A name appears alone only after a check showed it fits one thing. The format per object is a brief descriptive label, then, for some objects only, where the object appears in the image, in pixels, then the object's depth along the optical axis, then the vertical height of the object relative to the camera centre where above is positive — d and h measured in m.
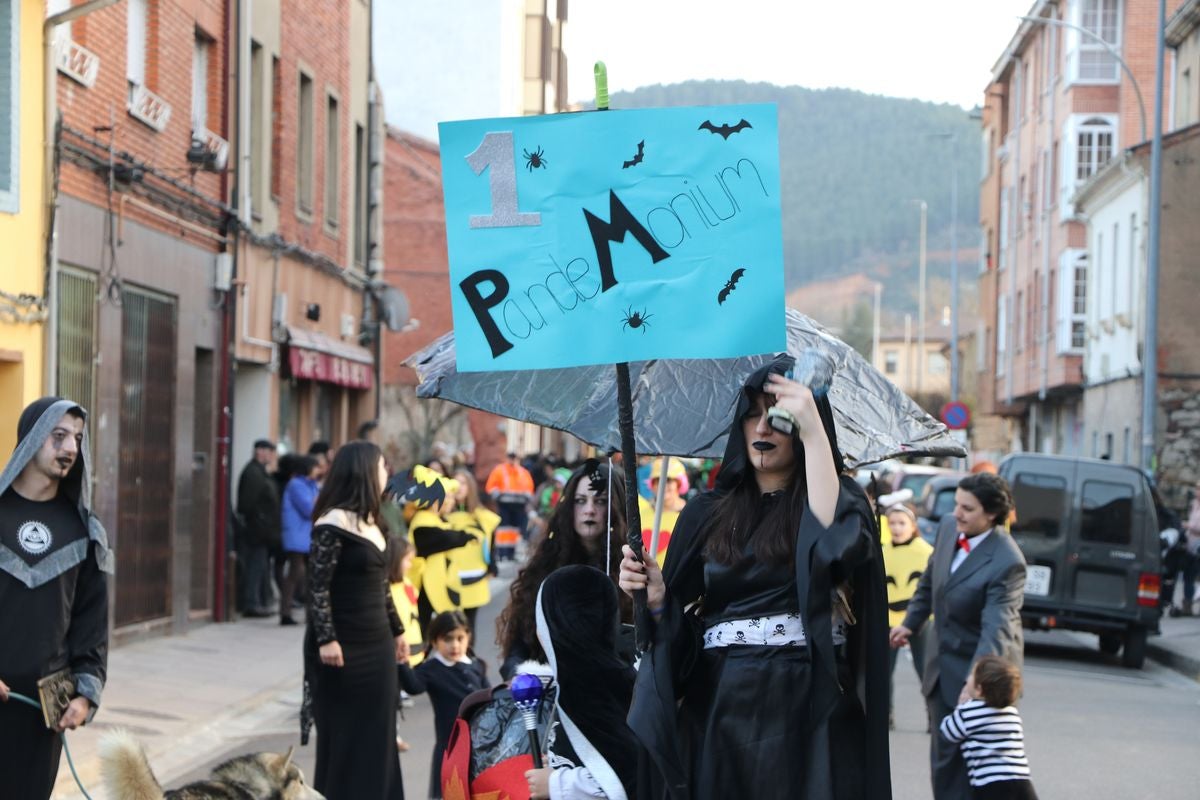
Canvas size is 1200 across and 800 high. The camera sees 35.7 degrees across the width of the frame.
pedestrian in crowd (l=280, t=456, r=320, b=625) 19.81 -1.48
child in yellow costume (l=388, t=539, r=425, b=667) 10.58 -1.23
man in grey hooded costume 6.53 -0.73
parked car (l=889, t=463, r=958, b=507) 29.64 -1.25
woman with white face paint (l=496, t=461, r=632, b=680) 6.63 -0.51
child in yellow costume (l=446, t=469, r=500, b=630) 12.90 -1.15
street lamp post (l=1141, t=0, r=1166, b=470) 26.80 +1.87
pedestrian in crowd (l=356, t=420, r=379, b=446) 20.45 -0.44
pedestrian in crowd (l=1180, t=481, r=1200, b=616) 25.22 -2.14
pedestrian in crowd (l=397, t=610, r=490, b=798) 8.70 -1.33
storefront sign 23.89 +0.28
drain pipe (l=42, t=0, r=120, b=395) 14.34 +1.56
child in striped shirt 8.26 -1.50
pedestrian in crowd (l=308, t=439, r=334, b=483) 20.83 -0.75
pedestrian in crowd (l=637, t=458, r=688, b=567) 11.43 -0.78
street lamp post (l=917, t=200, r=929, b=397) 94.06 +5.33
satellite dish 29.84 +1.31
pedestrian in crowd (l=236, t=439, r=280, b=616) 20.03 -1.48
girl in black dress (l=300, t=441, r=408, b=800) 8.29 -1.13
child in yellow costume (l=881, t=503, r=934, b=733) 13.68 -1.19
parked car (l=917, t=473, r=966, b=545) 22.94 -1.20
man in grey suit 9.13 -0.96
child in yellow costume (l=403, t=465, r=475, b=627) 12.25 -1.11
